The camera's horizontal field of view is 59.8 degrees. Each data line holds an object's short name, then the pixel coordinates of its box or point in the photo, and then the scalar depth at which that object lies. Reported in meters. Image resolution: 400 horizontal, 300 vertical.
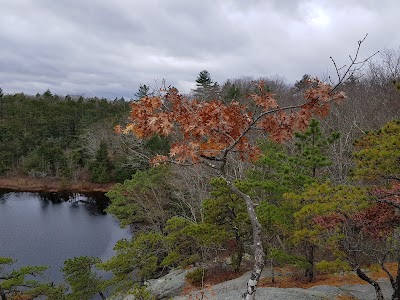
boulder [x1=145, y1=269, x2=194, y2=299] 12.54
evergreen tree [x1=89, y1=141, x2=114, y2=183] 35.00
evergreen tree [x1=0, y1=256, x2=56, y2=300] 12.24
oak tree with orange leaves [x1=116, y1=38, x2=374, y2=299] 4.30
